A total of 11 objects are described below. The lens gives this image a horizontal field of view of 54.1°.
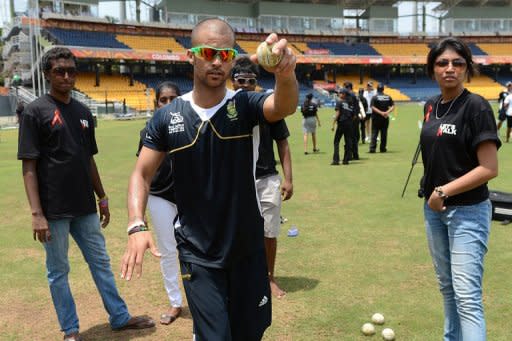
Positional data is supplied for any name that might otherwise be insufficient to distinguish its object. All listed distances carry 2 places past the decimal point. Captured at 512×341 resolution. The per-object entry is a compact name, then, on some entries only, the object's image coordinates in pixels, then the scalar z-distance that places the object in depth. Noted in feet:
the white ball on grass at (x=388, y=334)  12.76
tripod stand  23.35
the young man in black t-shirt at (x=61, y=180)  12.41
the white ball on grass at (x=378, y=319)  13.64
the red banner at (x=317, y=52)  188.44
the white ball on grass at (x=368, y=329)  13.11
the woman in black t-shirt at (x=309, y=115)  50.21
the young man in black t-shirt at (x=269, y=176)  15.34
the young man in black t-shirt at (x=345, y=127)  43.47
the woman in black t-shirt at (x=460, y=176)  9.75
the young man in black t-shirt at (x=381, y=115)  48.52
